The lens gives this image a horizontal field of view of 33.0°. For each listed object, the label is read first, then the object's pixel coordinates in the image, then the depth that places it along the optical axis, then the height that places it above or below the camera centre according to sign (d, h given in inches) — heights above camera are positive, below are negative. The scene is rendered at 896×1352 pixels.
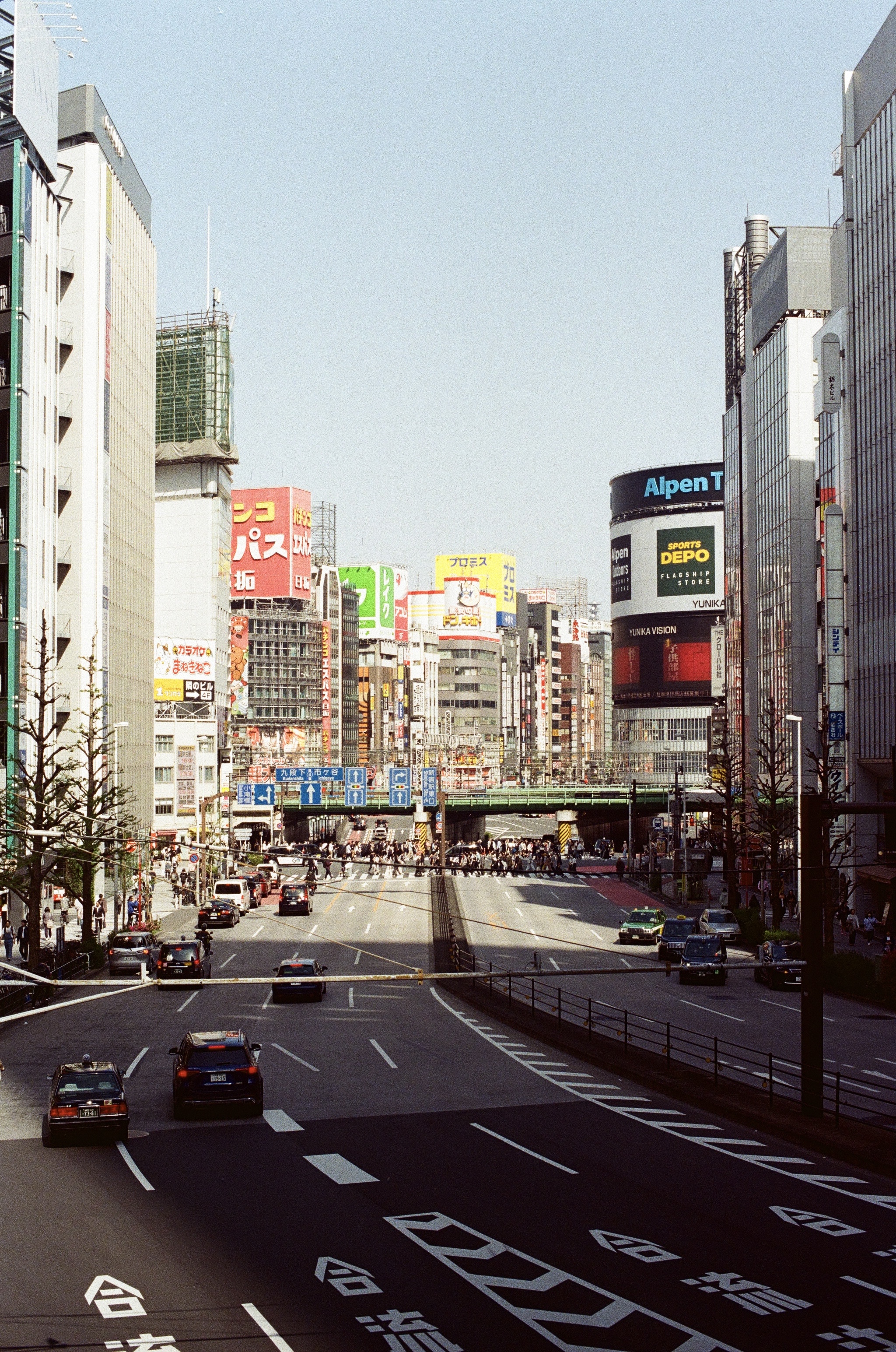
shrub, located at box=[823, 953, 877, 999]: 1905.8 -289.4
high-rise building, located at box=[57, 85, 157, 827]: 3622.0 +853.7
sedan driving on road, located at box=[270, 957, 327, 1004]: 1815.9 -289.4
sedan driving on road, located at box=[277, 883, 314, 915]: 3196.4 -322.9
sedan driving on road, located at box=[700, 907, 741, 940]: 2549.2 -300.4
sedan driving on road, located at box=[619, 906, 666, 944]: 2581.2 -312.2
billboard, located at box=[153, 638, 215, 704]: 5024.6 +259.0
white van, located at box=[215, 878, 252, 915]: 3410.4 -323.3
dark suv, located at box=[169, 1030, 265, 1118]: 1105.4 -240.5
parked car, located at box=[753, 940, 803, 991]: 1985.7 -292.3
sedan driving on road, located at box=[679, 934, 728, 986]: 2011.6 -280.5
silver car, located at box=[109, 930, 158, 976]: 2149.4 -300.8
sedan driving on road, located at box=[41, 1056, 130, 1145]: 1016.9 -241.0
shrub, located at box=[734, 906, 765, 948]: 2482.8 -298.9
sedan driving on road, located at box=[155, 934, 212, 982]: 1977.1 -278.0
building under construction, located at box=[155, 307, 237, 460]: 6254.9 +1522.0
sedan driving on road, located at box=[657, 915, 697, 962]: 2247.8 -289.2
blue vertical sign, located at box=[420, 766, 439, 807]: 4724.4 -119.5
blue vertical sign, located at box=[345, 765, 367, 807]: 4621.1 -103.3
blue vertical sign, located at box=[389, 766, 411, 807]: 4490.7 -116.9
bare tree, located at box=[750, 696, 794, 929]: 2608.3 -127.3
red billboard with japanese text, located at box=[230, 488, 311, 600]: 7386.8 +993.3
